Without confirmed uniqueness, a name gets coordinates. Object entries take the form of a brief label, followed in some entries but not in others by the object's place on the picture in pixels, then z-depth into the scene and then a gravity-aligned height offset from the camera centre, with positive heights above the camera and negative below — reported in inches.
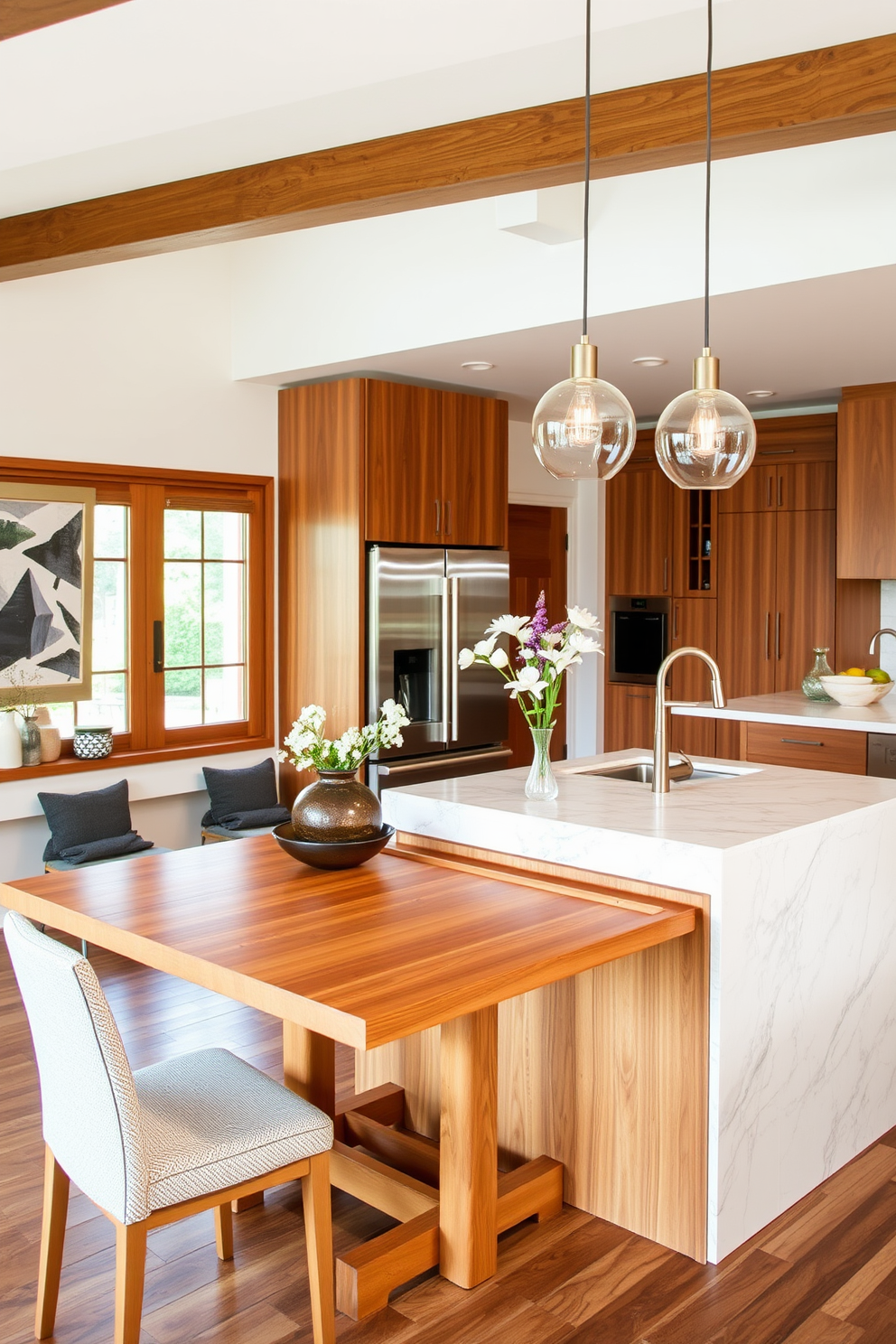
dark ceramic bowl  105.5 -20.9
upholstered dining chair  74.6 -35.2
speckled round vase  106.1 -17.5
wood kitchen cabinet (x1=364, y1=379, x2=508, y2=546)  210.7 +28.1
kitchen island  98.8 -35.5
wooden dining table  77.3 -23.6
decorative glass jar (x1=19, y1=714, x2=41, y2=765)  189.3 -20.0
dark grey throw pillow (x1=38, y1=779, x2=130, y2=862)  186.2 -31.8
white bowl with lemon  197.0 -11.8
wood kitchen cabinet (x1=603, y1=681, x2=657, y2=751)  272.1 -23.1
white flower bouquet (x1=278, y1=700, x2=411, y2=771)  109.5 -11.5
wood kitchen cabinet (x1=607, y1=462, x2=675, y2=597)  268.5 +19.7
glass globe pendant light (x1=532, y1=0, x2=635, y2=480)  88.7 +14.8
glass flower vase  116.3 -15.7
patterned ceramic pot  195.5 -20.8
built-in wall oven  270.8 -4.6
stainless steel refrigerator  213.6 -7.1
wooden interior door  270.1 +11.9
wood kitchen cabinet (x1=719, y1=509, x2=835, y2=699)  244.1 +4.4
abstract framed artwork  188.2 +4.2
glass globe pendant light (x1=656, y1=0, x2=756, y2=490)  90.4 +14.2
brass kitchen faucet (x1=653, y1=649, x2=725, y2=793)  118.0 -12.8
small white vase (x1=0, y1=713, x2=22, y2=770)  185.5 -19.8
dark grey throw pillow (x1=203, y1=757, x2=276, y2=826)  209.8 -31.1
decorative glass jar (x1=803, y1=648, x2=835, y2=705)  209.2 -11.0
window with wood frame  202.8 +1.4
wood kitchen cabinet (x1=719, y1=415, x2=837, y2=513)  241.1 +30.9
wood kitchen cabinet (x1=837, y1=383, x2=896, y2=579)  215.9 +24.6
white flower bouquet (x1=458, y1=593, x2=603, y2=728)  112.7 -3.2
